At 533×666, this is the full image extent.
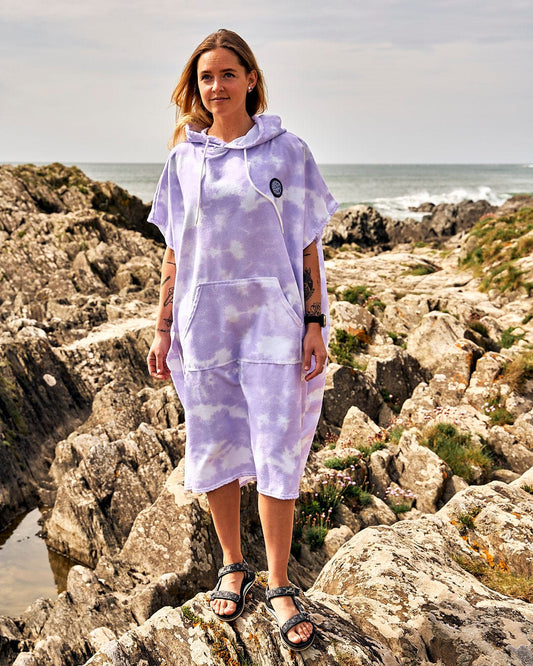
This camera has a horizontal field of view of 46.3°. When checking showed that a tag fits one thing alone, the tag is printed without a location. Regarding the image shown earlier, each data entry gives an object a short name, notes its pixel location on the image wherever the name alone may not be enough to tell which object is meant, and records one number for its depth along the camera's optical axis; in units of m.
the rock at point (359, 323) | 12.61
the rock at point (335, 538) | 6.12
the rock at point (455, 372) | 10.43
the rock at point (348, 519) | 6.68
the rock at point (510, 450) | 8.45
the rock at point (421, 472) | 7.36
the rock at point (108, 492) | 7.83
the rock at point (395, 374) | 10.78
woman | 3.00
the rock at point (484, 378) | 10.22
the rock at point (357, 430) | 8.72
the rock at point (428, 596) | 3.19
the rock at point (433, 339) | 11.28
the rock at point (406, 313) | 13.84
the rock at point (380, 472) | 7.54
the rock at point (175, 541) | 5.61
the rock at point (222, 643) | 2.95
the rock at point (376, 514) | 6.88
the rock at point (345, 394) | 10.04
